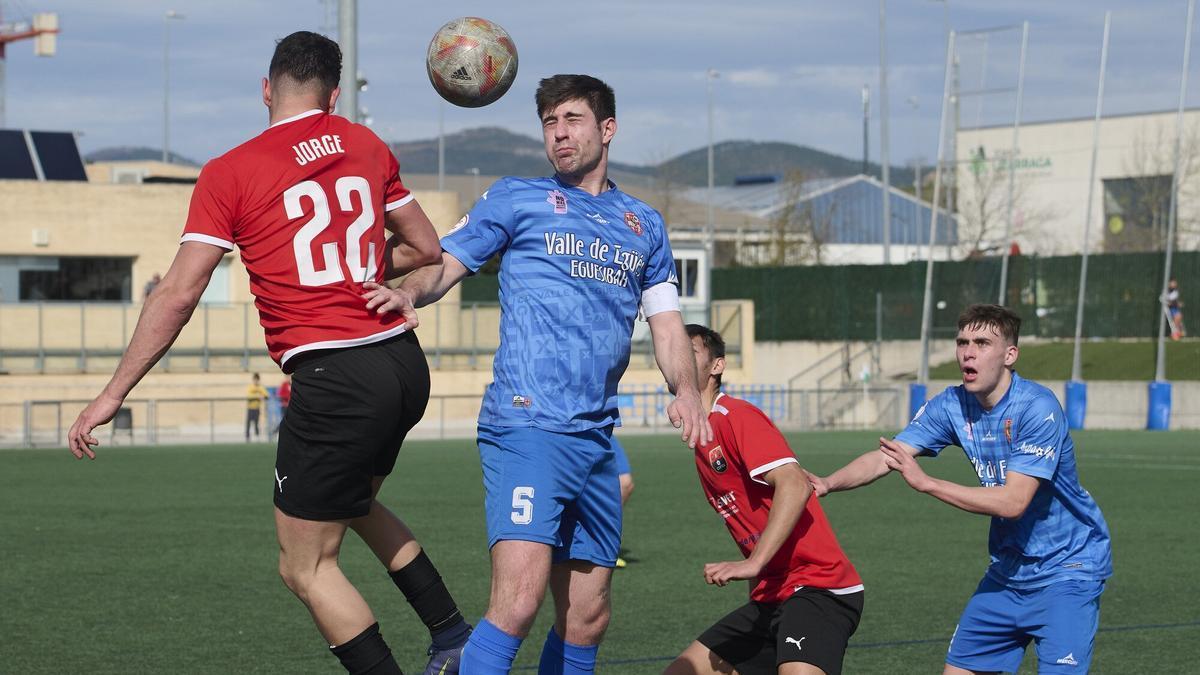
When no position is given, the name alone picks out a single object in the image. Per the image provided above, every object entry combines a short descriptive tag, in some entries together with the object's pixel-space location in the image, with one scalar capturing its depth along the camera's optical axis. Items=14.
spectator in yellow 33.22
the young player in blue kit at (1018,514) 5.95
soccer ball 6.61
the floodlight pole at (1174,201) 33.25
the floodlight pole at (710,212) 65.26
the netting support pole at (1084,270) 34.97
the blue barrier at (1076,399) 33.72
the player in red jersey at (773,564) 5.82
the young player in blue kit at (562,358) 5.50
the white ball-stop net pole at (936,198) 37.09
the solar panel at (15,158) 41.75
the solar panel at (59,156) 42.84
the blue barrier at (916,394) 35.44
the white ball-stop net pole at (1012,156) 38.31
